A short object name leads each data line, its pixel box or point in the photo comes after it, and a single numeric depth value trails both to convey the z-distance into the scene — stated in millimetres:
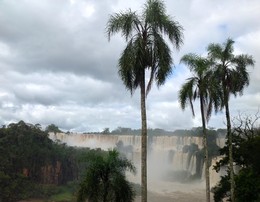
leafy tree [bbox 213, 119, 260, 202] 16316
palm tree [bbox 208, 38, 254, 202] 12401
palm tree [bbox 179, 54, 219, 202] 11921
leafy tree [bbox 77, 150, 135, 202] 10273
